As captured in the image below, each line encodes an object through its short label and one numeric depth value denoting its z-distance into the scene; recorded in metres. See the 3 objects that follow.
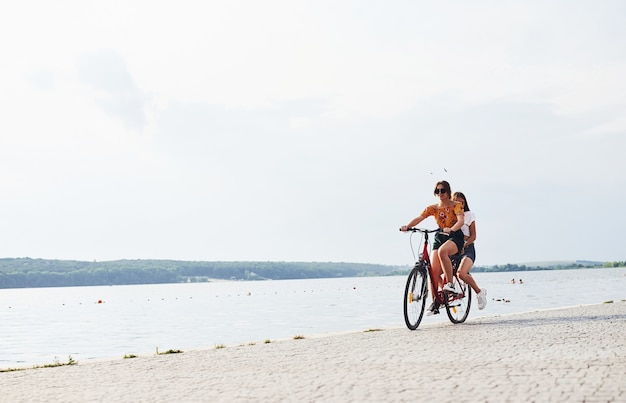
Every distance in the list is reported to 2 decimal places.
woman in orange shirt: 13.22
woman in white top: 13.72
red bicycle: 12.83
